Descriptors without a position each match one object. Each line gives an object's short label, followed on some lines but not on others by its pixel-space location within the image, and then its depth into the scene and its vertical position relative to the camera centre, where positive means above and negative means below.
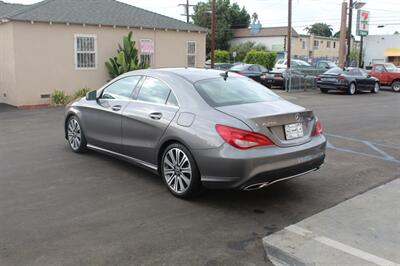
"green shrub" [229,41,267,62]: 61.53 +2.43
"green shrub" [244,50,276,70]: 44.81 +0.76
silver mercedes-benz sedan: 4.90 -0.77
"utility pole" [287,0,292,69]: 27.26 +2.76
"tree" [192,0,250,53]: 66.19 +7.05
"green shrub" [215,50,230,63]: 55.56 +1.13
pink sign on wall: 18.51 +0.75
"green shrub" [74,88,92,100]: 17.02 -1.09
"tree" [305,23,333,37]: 113.44 +9.31
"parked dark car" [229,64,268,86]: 25.05 -0.30
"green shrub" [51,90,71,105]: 16.31 -1.23
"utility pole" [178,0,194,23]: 49.61 +6.30
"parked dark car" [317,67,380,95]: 22.56 -0.71
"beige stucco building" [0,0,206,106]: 15.59 +0.68
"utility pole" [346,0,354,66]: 32.00 +3.11
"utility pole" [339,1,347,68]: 30.05 +1.95
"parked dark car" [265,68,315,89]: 23.58 -0.68
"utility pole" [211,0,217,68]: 24.38 +2.60
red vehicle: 25.92 -0.41
